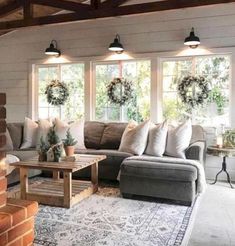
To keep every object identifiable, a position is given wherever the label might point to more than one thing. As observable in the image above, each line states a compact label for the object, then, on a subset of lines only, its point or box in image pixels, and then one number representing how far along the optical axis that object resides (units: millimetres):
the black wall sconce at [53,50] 6090
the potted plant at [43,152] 3979
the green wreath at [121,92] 5820
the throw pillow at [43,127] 5465
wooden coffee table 3613
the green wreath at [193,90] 5301
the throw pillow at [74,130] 5340
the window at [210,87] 5281
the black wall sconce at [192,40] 5059
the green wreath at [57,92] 6301
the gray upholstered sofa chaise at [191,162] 3840
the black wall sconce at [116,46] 5625
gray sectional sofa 3779
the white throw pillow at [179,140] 4566
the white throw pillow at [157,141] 4617
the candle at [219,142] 4789
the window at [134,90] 5805
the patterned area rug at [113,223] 2748
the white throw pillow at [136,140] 4672
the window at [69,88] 6320
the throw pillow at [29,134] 5491
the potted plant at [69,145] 4176
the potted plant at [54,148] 3924
